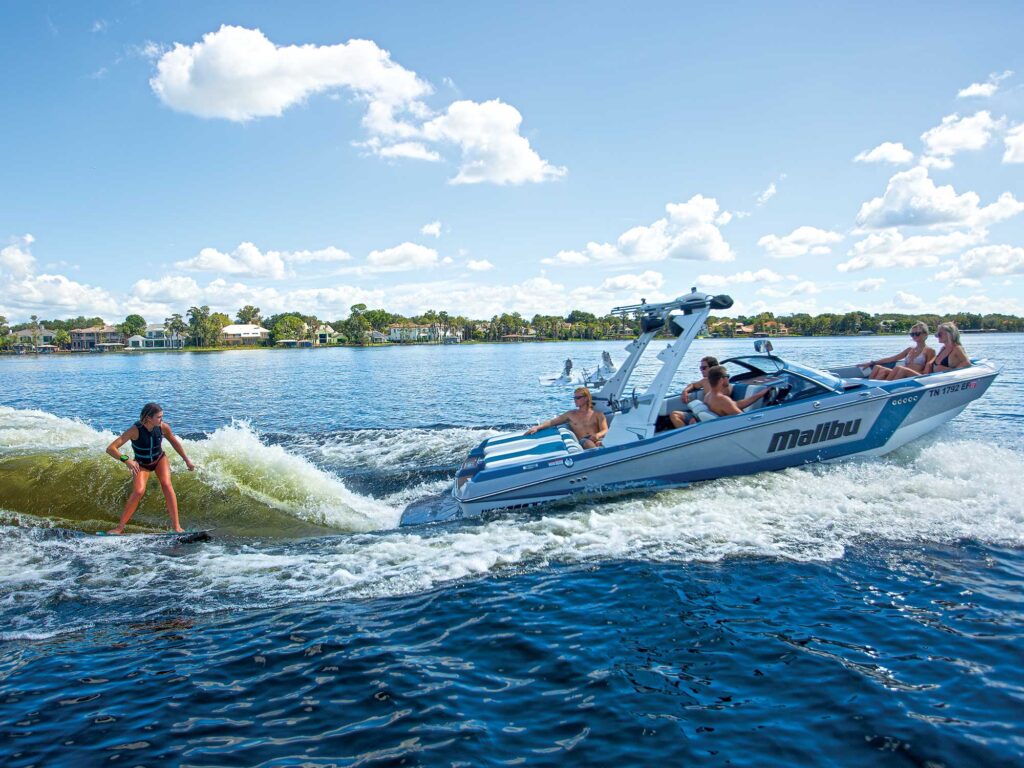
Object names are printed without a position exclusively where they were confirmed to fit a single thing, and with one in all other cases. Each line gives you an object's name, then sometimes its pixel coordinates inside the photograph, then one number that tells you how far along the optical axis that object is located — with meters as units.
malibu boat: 9.29
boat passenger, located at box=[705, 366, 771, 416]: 9.91
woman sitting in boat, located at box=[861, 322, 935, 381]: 11.66
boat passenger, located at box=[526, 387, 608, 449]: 10.48
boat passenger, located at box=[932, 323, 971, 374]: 11.16
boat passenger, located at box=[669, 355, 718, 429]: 10.30
